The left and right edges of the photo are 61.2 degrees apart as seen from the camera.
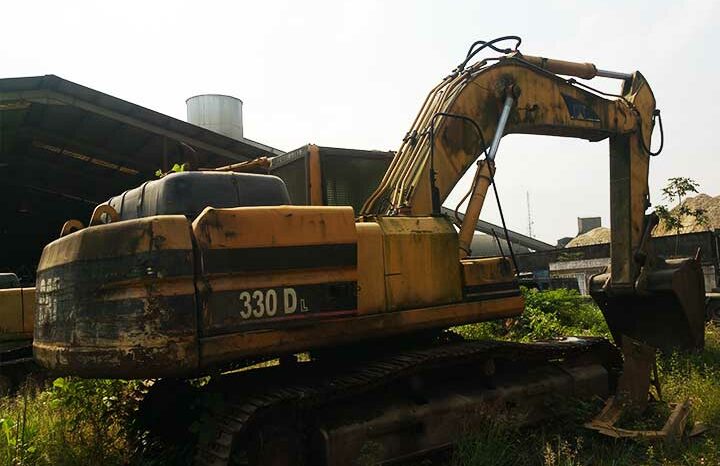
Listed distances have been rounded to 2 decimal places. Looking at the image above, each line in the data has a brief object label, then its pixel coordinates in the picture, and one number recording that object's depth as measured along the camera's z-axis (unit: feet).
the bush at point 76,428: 14.12
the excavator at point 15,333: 27.48
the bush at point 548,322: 28.96
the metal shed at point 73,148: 45.88
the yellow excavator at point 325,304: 11.31
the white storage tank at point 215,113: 79.97
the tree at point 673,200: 49.77
